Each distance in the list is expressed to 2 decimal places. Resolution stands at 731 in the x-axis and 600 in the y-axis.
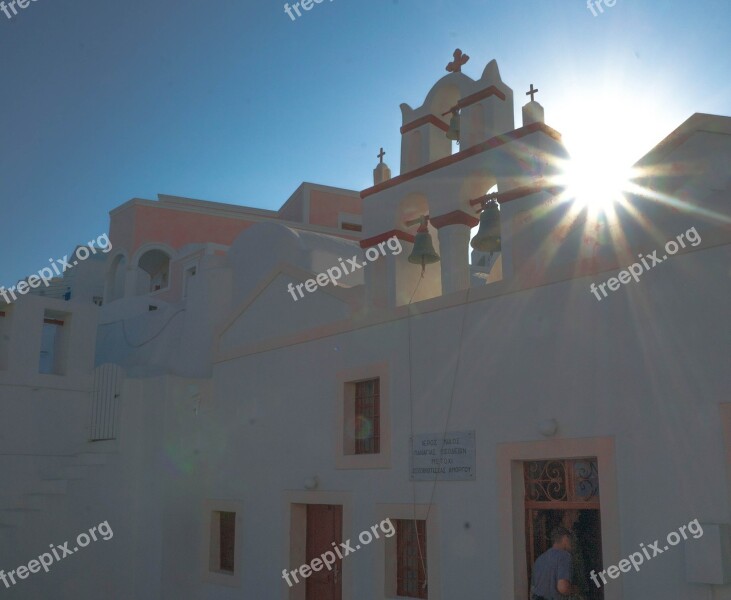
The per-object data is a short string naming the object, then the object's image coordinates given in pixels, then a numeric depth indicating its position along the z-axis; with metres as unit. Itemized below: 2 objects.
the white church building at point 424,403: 6.67
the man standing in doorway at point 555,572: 6.91
